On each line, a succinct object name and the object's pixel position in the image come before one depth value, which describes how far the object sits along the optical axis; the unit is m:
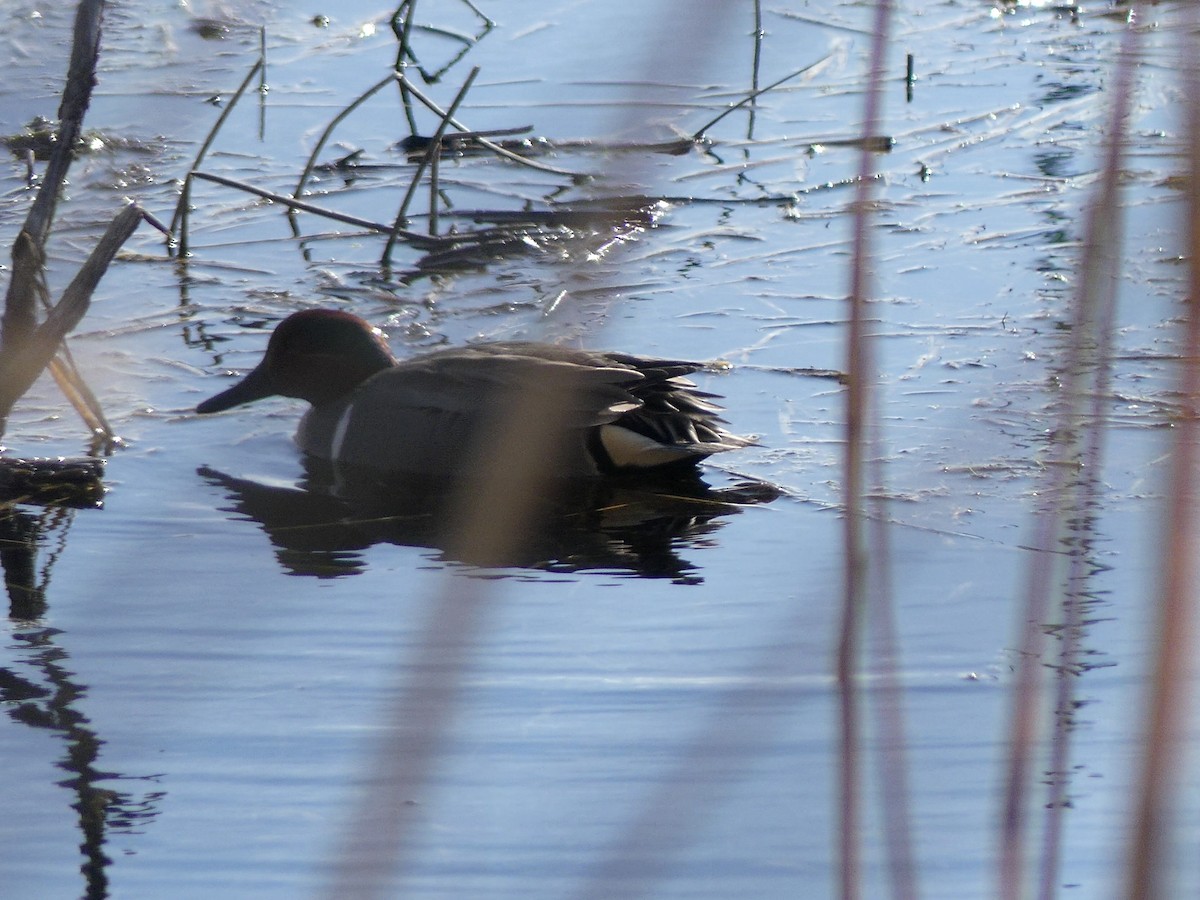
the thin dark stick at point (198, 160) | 12.52
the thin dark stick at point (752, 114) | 16.17
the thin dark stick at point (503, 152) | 14.14
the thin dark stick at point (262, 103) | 15.93
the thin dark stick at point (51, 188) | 5.91
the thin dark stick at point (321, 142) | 13.73
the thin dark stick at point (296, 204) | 13.10
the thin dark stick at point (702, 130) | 15.01
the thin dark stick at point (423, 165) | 13.37
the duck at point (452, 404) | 9.80
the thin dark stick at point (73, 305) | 7.59
